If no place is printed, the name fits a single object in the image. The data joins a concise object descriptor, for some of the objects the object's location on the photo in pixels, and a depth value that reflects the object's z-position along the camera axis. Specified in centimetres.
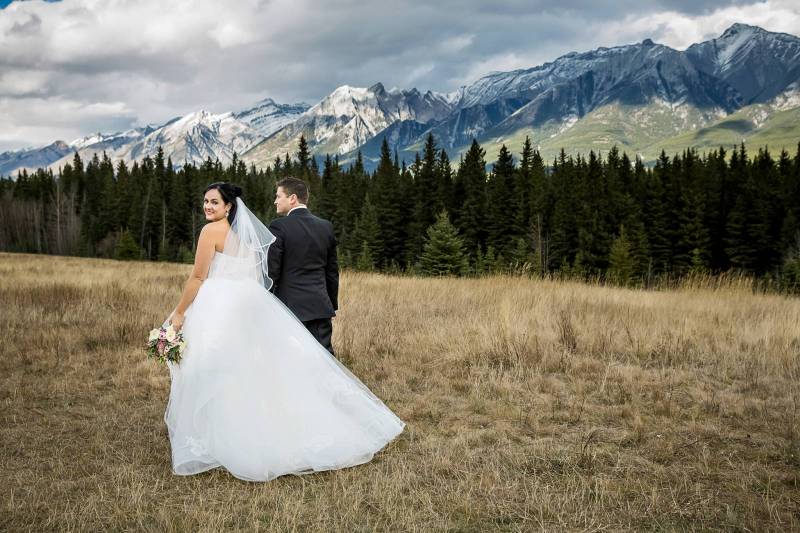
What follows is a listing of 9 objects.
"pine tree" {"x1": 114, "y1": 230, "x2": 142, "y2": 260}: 7638
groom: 621
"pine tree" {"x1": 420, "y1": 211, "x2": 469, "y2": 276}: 3284
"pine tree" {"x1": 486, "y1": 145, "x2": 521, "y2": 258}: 6066
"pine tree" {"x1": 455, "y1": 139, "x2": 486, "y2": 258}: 6238
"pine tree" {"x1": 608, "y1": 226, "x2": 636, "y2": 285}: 5227
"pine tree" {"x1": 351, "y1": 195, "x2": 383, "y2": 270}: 6506
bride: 517
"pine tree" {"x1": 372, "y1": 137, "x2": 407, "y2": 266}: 6769
